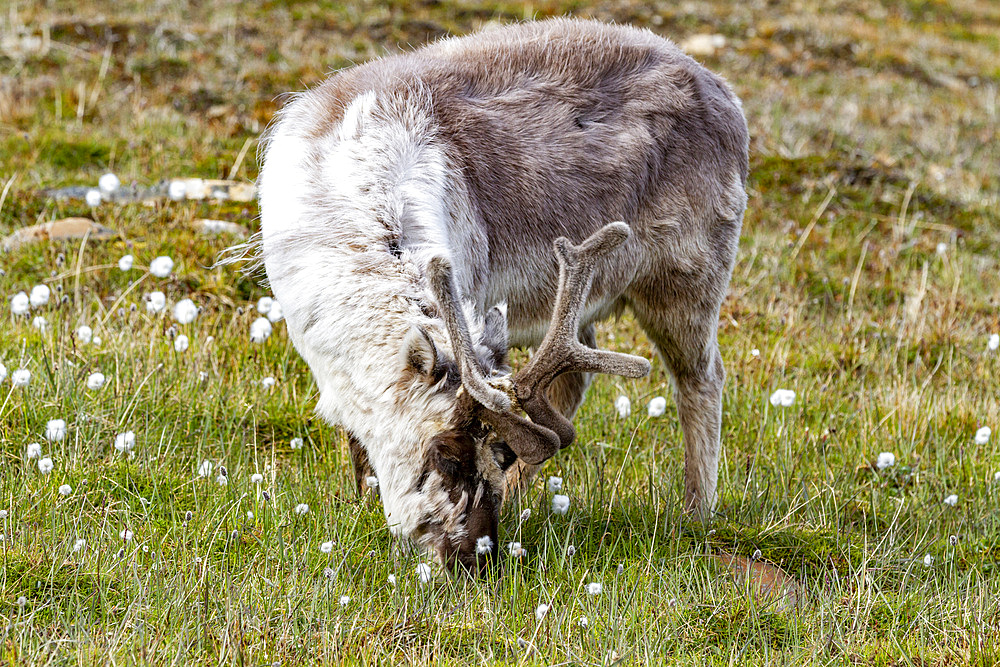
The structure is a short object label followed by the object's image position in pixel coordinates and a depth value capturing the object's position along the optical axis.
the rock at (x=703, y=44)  29.34
